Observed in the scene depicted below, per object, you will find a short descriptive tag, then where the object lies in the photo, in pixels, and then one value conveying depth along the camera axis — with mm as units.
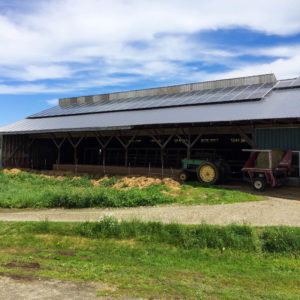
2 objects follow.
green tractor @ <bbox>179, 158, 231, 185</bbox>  15922
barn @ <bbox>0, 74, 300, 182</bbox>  16406
